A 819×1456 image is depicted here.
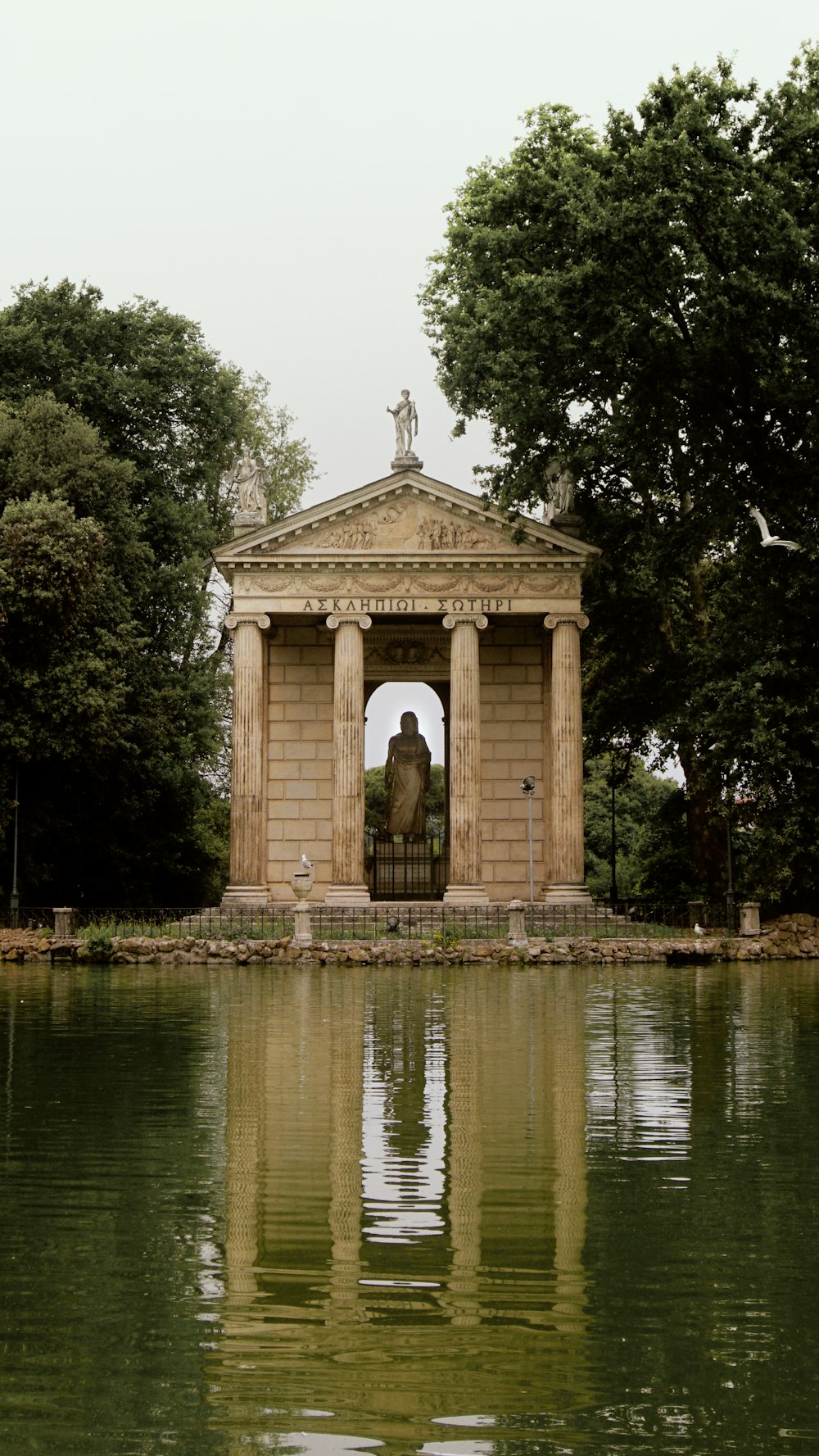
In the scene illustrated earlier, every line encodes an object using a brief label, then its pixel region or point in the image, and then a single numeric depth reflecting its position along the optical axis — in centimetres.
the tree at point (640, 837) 6347
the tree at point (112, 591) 5066
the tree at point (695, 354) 3925
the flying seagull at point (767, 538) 3488
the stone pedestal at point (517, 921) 4109
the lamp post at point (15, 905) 4822
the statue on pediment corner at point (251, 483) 5616
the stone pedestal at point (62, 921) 4225
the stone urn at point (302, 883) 4809
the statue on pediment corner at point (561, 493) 5212
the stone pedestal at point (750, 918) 4222
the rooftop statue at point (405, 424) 5528
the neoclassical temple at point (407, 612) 5269
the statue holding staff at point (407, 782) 5778
